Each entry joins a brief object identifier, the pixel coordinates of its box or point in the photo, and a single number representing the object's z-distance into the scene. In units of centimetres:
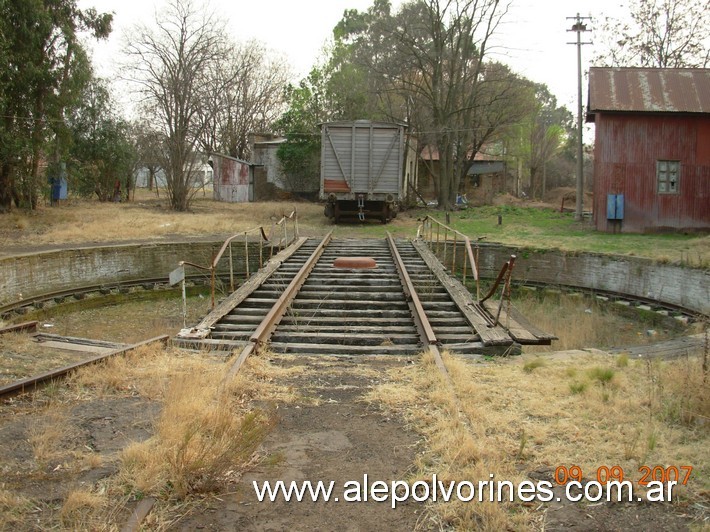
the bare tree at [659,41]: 3453
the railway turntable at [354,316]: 823
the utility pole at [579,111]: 2780
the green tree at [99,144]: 3634
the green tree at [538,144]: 5037
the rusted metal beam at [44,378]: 541
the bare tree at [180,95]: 3091
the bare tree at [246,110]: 5078
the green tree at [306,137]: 4278
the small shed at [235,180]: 4400
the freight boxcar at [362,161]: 2453
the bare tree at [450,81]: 3194
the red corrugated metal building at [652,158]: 2245
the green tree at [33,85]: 2109
